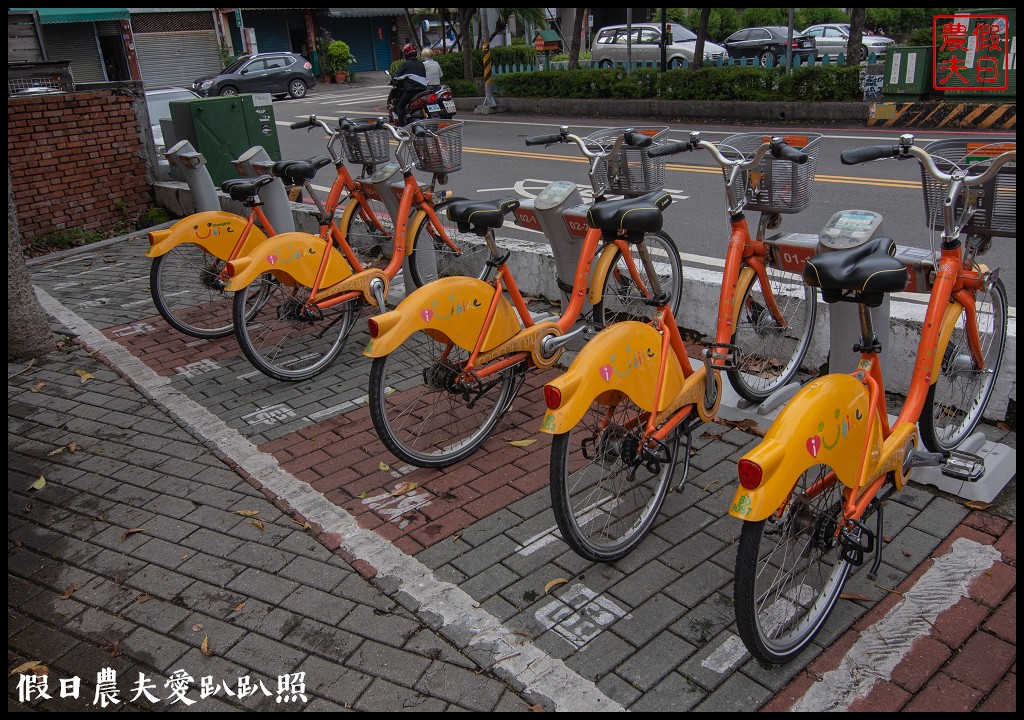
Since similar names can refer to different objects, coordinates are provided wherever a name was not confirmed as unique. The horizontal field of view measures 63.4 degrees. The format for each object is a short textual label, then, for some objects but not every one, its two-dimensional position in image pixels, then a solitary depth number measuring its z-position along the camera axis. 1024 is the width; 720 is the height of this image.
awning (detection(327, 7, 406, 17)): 37.09
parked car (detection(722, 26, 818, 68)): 22.98
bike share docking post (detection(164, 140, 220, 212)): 7.04
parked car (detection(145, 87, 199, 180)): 13.41
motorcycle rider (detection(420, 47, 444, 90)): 16.22
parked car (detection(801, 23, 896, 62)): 23.05
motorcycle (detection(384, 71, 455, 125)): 15.56
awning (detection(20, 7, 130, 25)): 25.05
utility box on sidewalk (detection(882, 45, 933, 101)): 13.61
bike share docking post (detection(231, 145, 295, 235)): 6.73
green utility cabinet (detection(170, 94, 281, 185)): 9.39
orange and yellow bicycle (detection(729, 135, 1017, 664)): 2.68
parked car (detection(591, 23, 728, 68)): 23.84
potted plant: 33.81
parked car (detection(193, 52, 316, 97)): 26.58
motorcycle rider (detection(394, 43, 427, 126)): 15.54
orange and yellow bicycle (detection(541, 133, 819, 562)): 3.29
